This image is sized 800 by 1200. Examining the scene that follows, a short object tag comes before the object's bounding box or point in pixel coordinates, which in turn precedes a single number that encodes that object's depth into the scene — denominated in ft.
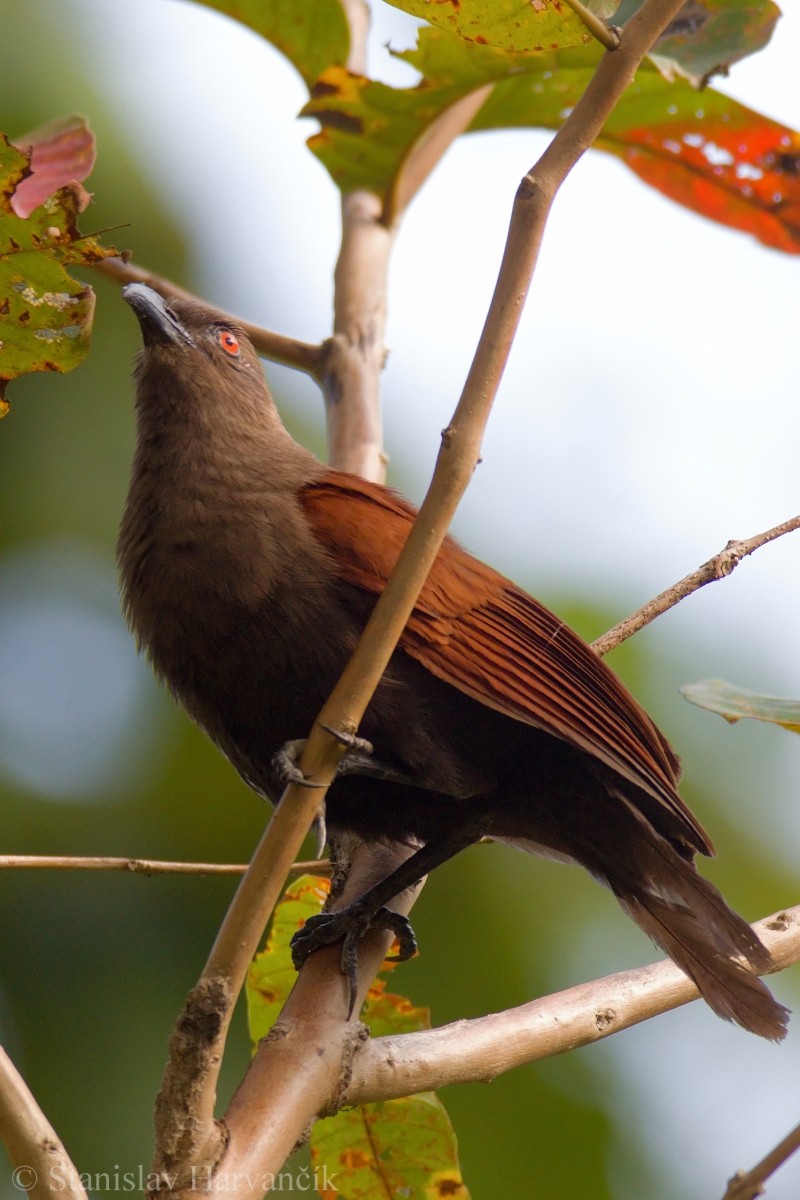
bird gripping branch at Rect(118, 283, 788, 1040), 15.26
